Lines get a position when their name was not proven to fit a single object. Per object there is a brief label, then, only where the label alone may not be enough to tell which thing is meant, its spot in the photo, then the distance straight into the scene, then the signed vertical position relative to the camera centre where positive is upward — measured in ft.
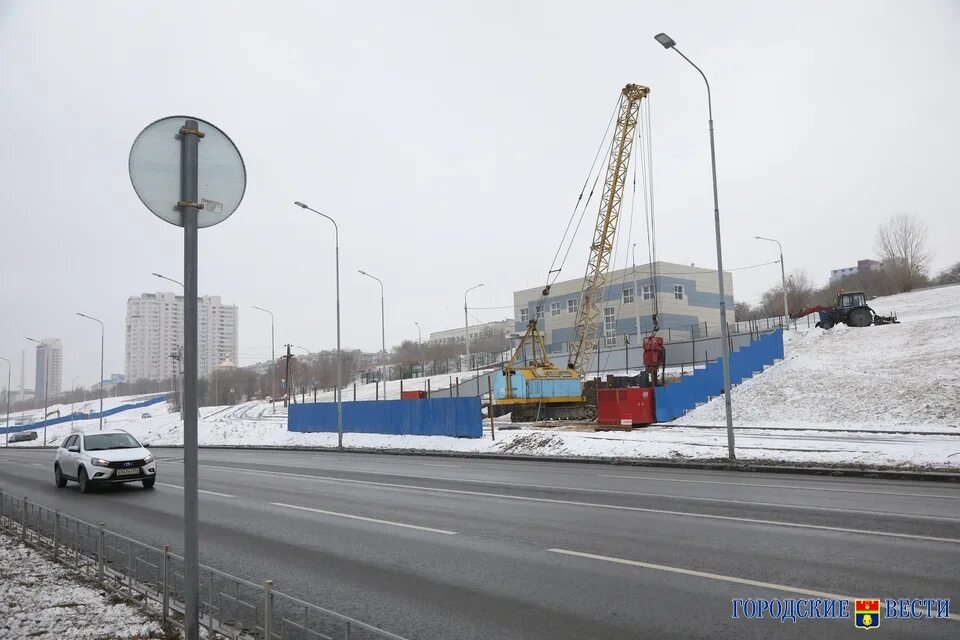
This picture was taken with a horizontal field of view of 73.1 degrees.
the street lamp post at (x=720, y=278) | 57.88 +8.39
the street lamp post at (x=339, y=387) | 100.36 -1.65
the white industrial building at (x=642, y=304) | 234.99 +23.94
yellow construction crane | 131.13 +0.74
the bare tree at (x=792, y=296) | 275.18 +30.69
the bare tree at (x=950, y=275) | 275.61 +36.03
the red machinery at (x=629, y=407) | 98.53 -6.15
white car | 50.78 -6.07
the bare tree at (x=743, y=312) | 347.36 +28.47
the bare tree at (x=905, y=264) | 254.06 +39.27
